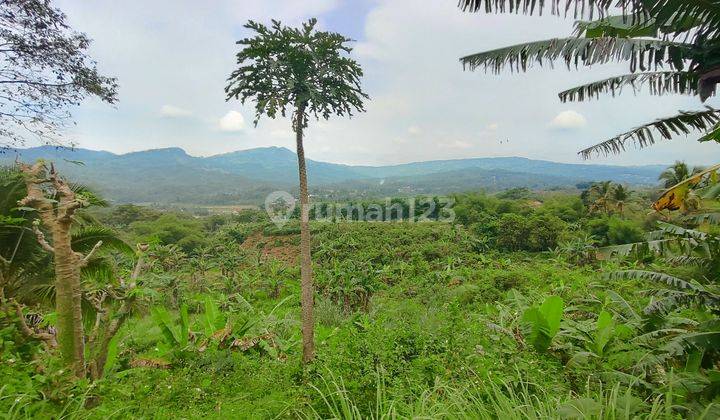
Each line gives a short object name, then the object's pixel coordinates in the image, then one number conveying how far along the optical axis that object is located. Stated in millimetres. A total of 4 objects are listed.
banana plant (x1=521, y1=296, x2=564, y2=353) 4367
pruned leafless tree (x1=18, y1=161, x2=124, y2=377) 2750
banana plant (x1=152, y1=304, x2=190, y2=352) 5609
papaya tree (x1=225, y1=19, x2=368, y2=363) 5539
